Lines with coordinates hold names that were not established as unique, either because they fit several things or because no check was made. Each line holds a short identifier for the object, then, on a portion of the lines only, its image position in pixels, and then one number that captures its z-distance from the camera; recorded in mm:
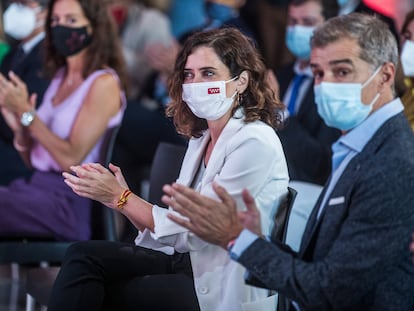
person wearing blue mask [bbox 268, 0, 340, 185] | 8859
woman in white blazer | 6383
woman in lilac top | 9062
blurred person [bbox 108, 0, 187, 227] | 12500
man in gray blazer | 5586
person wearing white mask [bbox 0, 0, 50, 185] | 10141
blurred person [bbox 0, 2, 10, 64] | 11570
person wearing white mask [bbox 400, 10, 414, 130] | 8086
